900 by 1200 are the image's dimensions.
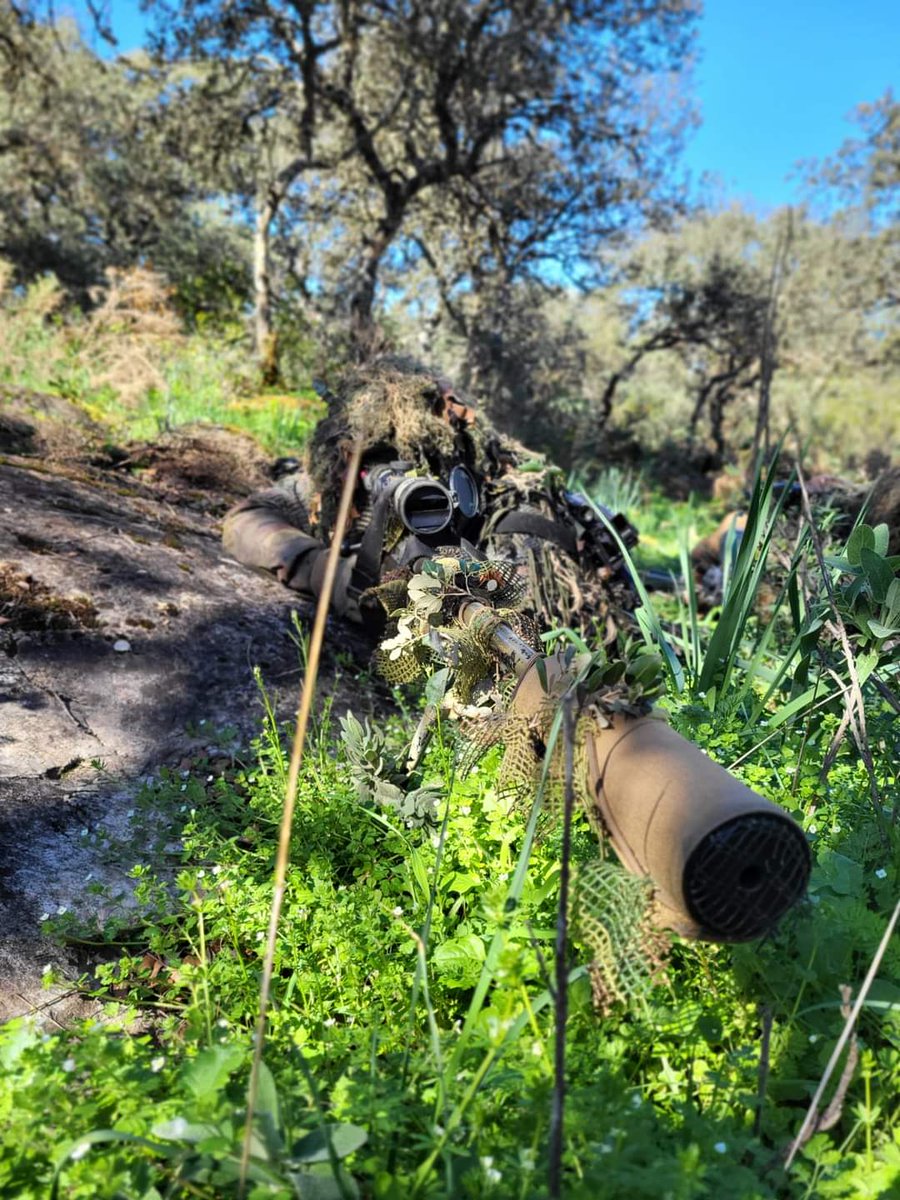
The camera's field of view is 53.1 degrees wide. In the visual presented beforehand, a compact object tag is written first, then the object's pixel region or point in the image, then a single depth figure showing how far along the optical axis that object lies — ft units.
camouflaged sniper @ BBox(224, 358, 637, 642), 3.16
